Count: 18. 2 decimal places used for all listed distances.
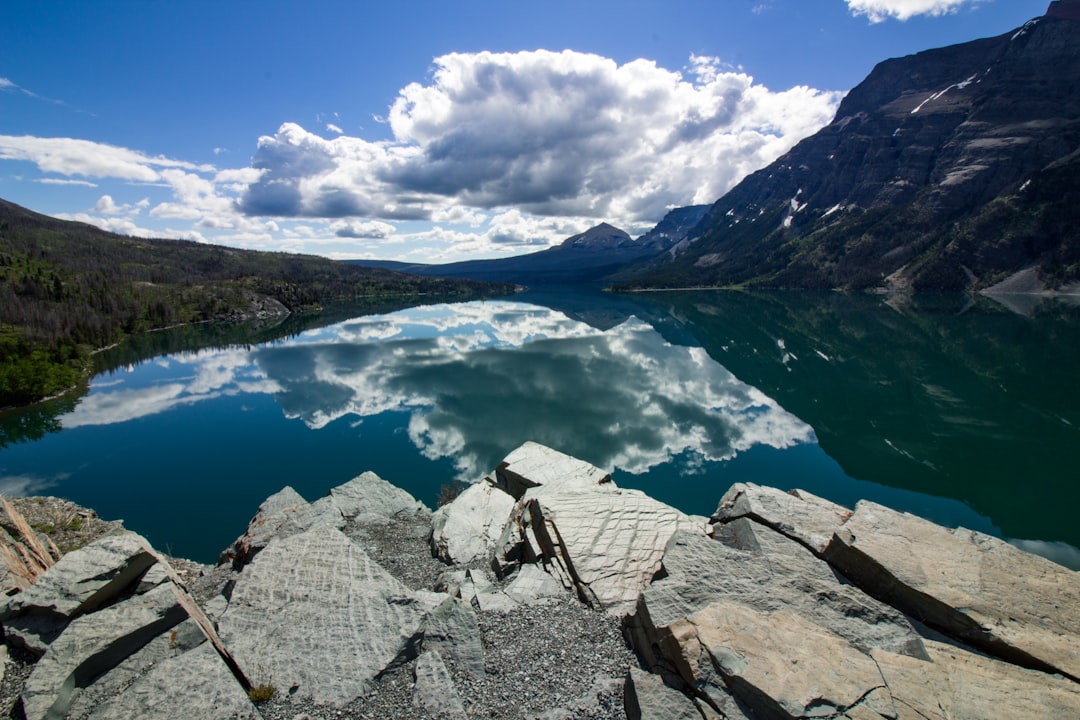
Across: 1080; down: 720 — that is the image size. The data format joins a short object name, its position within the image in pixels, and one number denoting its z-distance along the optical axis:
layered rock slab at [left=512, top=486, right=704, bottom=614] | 12.38
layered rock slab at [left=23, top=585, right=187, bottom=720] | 8.33
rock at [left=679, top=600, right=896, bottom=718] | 7.30
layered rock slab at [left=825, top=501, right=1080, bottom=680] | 8.84
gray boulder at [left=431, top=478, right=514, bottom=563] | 16.22
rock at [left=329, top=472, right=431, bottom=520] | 19.84
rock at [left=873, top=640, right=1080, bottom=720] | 7.12
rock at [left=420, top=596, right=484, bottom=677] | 9.79
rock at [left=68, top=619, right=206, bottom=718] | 8.55
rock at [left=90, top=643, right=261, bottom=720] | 7.97
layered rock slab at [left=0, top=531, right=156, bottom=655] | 10.15
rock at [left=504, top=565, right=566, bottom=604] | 12.12
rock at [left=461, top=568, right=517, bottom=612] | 11.66
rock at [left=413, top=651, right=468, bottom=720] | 8.39
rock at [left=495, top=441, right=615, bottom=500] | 20.64
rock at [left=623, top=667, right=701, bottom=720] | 7.77
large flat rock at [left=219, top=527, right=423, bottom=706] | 9.25
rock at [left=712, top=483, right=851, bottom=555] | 13.06
